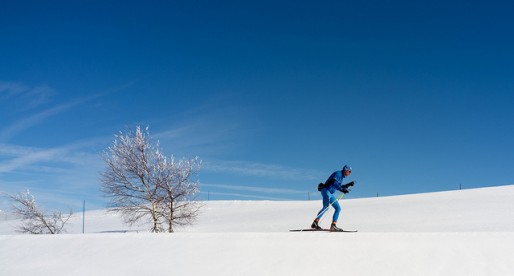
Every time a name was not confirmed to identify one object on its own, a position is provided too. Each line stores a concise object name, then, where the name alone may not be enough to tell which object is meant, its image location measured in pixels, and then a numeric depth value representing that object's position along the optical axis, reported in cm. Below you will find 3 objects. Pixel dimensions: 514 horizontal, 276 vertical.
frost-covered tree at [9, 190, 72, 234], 2205
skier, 1356
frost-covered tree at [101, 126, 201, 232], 2073
